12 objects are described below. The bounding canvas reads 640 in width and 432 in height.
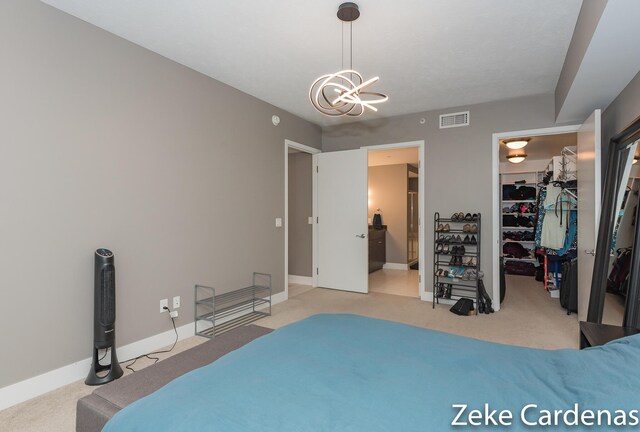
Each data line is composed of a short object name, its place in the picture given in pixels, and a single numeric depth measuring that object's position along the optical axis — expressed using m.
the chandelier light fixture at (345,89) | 2.40
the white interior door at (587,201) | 3.19
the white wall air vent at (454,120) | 4.67
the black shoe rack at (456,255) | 4.49
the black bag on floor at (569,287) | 4.18
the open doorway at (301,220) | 5.78
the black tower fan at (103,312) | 2.53
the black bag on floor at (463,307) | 4.21
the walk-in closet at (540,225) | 4.61
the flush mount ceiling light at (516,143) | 5.67
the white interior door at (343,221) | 5.27
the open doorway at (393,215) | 7.54
